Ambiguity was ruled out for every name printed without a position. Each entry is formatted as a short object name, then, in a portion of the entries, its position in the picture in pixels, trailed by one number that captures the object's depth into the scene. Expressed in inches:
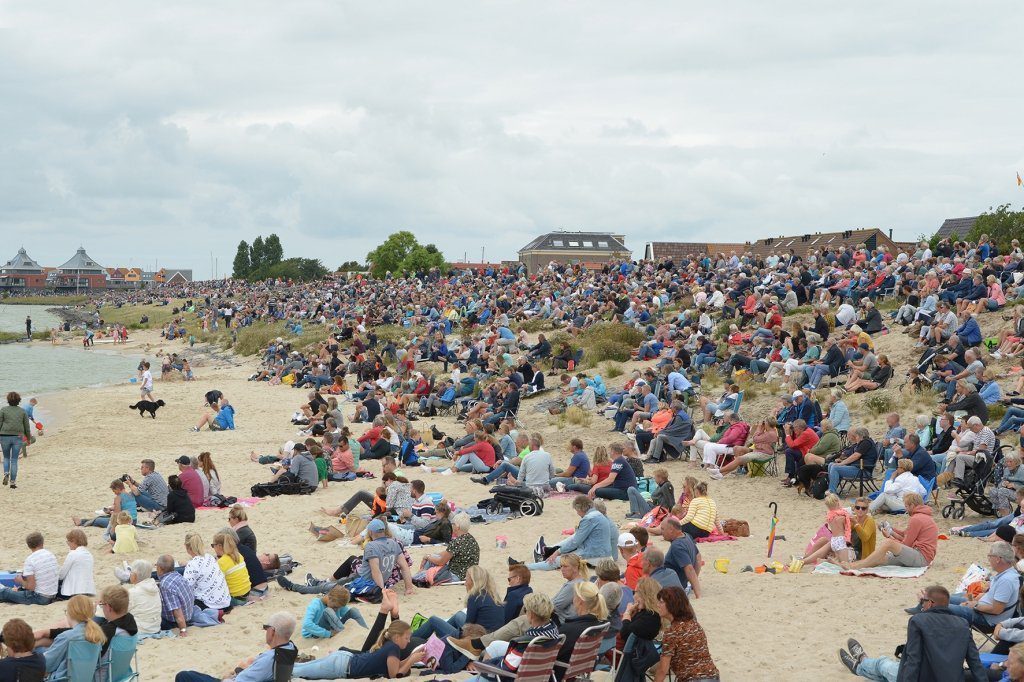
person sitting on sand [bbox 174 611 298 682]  287.9
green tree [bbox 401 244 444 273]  3410.4
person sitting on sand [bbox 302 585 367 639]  350.3
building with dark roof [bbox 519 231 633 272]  3080.7
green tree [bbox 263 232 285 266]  5231.3
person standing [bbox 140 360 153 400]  1046.8
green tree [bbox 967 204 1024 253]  1942.7
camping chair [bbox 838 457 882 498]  524.7
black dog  991.6
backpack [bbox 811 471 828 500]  543.5
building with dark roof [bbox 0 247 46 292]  7514.8
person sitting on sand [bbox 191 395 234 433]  898.3
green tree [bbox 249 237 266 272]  5251.0
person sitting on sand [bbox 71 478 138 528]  493.0
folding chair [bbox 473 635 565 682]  273.9
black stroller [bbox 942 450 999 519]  470.9
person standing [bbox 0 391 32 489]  617.0
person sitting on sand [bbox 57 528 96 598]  381.1
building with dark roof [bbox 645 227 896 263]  1968.5
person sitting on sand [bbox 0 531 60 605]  383.2
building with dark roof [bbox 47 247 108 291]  7401.6
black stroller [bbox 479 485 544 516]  533.3
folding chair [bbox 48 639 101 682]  281.1
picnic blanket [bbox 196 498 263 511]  573.0
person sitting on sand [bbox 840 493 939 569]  392.8
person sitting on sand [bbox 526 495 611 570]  413.4
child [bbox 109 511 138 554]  459.5
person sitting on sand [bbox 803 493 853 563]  403.5
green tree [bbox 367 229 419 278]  3698.3
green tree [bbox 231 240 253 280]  5325.3
